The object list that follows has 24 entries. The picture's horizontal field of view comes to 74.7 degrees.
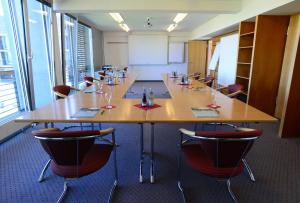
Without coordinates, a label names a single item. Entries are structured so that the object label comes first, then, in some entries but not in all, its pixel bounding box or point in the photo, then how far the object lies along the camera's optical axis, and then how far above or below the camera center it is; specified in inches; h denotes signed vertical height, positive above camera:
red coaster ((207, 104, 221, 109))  93.2 -20.3
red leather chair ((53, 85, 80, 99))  123.2 -19.4
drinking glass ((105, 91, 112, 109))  94.2 -19.9
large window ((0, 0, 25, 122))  127.6 +1.4
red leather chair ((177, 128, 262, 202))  55.8 -27.0
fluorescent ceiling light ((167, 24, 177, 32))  308.8 +59.4
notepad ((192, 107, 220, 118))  79.4 -20.4
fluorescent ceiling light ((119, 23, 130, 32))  294.8 +57.0
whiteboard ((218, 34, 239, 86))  233.1 +5.2
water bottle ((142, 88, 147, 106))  95.0 -17.8
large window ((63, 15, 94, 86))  226.7 +14.8
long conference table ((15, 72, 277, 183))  74.9 -20.8
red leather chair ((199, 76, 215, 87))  189.4 -17.1
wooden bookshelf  157.8 +3.0
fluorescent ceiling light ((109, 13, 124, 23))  217.3 +53.0
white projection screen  387.5 +26.7
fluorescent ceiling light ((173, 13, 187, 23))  218.4 +53.0
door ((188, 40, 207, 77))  362.6 +12.9
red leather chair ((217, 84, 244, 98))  130.2 -18.4
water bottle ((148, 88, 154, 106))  95.4 -18.0
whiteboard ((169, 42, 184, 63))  394.6 +22.4
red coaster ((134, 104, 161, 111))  91.0 -20.6
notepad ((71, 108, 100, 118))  78.9 -21.0
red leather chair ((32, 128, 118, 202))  55.8 -27.2
